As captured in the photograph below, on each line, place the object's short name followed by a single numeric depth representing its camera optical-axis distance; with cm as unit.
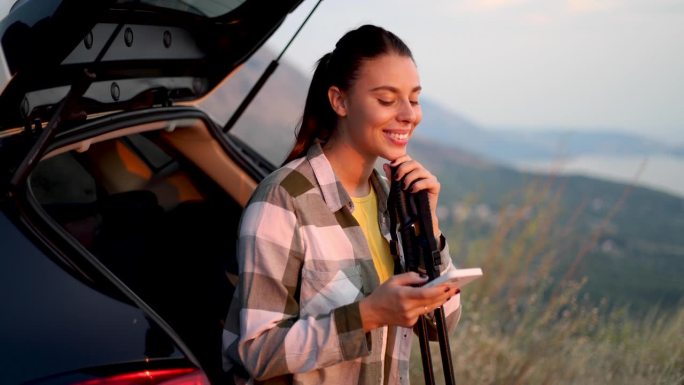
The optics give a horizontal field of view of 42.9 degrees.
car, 156
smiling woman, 166
